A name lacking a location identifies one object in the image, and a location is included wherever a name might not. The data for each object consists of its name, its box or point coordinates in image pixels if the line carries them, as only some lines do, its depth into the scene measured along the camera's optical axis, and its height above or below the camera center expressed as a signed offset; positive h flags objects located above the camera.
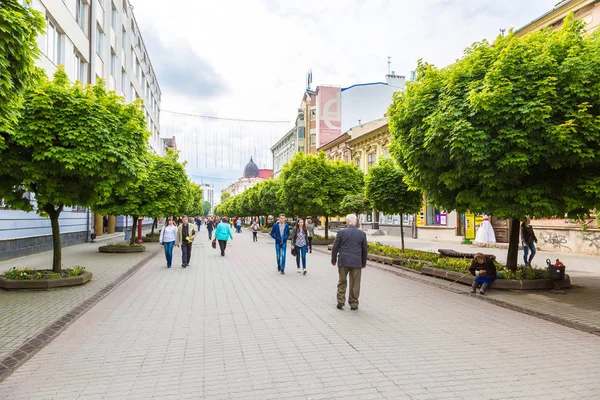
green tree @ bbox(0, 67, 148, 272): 9.22 +1.35
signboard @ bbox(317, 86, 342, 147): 63.66 +14.69
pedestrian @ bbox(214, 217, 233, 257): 19.23 -1.02
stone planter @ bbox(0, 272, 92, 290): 9.52 -1.65
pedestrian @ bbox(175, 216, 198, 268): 15.16 -0.97
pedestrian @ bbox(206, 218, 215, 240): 34.84 -1.20
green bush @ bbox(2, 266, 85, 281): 9.85 -1.52
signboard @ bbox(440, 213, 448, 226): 30.91 -0.44
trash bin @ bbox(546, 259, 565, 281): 9.70 -1.31
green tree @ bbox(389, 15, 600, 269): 8.30 +1.73
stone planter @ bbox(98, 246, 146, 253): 19.86 -1.80
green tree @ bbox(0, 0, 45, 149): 4.29 +1.67
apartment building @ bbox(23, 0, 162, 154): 19.62 +10.35
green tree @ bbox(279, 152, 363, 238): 26.81 +1.72
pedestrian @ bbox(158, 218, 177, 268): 15.02 -0.99
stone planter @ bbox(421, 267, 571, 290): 9.58 -1.58
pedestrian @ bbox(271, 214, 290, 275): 13.10 -0.74
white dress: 23.73 -1.09
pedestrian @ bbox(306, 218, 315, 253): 22.20 -0.95
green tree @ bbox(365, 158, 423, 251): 16.36 +0.75
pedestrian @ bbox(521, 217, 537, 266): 14.86 -0.85
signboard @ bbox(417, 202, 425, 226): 33.59 -0.49
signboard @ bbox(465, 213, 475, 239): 26.97 -0.95
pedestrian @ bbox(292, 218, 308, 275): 13.09 -0.87
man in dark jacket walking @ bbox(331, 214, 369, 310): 7.82 -0.85
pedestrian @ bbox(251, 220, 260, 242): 32.28 -1.64
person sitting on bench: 9.29 -1.27
